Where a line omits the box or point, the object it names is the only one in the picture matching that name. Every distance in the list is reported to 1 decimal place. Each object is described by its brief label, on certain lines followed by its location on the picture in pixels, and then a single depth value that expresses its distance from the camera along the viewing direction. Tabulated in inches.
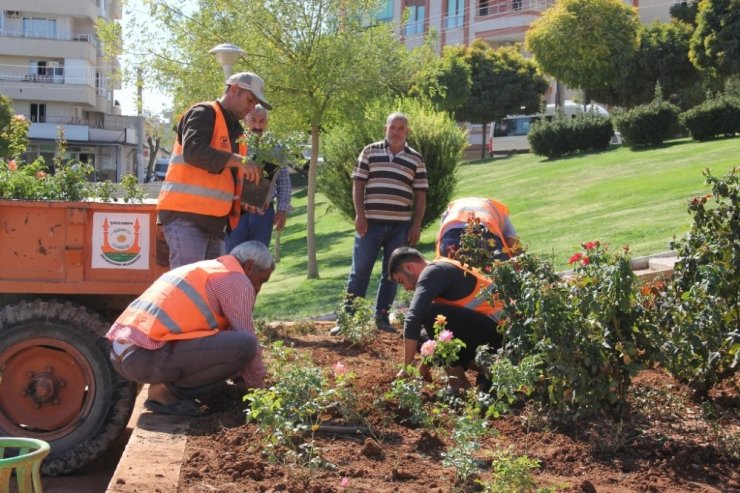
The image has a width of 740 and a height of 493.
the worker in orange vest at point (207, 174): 225.3
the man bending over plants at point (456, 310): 216.8
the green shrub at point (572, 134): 1096.8
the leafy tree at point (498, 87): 1688.0
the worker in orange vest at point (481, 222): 247.8
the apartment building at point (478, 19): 2086.6
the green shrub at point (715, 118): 925.2
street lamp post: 319.9
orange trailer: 209.0
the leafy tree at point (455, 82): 1519.4
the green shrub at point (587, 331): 174.2
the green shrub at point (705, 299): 186.4
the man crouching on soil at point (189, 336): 198.5
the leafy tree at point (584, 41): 1362.0
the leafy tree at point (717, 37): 1197.1
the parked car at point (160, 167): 2486.5
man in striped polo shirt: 329.1
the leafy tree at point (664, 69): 1425.4
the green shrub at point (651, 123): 991.6
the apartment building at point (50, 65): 2459.4
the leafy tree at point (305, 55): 591.5
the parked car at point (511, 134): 1535.4
